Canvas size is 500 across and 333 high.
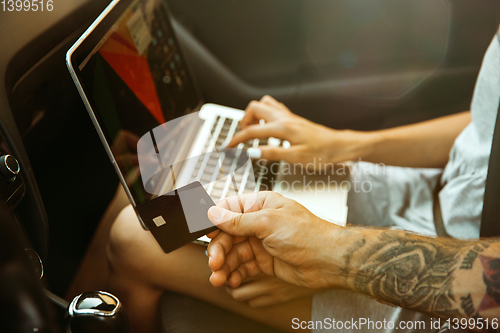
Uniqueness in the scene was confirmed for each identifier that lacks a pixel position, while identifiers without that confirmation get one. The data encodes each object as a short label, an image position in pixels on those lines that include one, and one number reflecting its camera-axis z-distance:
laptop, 0.52
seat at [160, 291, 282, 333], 0.60
